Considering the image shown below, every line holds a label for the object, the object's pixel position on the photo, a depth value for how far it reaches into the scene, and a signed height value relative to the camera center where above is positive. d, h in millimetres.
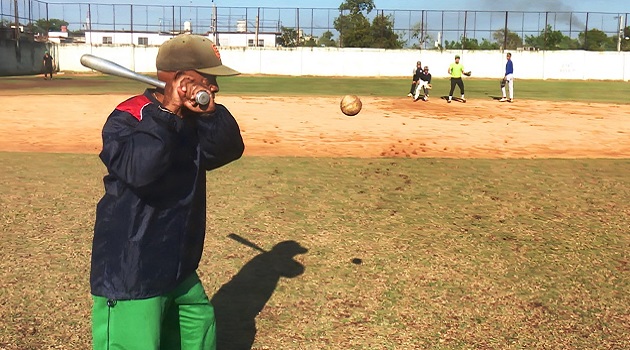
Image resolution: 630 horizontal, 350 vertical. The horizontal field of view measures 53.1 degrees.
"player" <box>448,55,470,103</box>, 24312 +452
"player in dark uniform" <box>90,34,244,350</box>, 2344 -470
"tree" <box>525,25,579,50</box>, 58406 +5160
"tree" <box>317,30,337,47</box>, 58625 +4380
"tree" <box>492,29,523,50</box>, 54997 +4198
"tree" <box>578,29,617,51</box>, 66275 +5188
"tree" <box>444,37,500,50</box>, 68275 +4464
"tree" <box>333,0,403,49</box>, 61969 +5133
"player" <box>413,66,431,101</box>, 23797 +95
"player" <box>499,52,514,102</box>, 24644 +363
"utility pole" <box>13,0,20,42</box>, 43519 +4033
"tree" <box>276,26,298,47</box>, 70688 +5383
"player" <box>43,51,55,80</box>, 35584 +1153
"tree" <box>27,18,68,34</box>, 49012 +4385
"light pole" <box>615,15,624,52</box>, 55081 +5024
